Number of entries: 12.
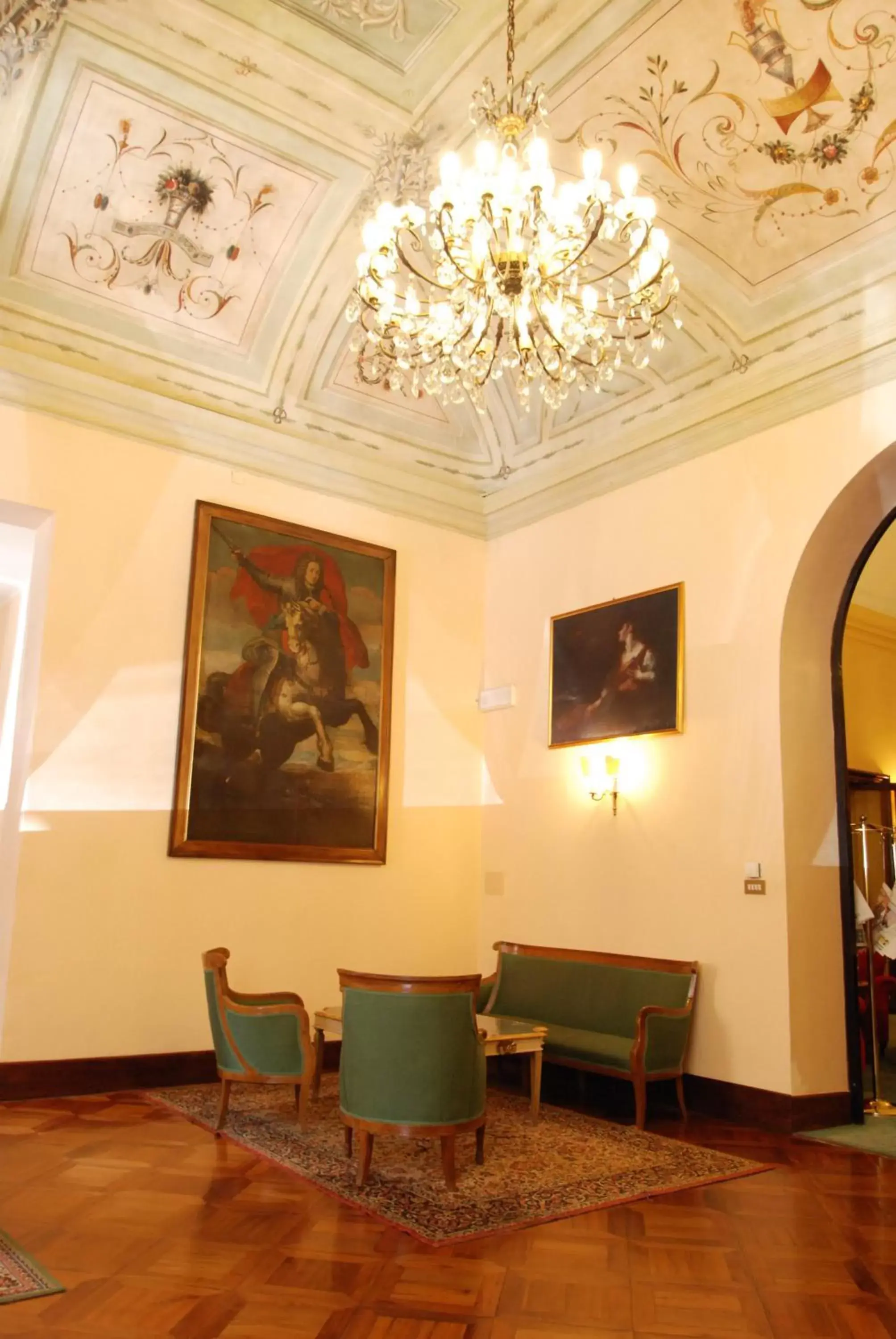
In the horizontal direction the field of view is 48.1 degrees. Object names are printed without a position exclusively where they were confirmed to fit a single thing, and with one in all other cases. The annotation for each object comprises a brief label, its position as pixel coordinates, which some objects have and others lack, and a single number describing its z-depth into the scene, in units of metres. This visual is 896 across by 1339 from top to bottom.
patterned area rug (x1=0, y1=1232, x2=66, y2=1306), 3.42
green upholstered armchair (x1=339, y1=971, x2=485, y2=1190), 4.67
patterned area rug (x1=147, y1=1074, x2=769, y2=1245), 4.40
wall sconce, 7.66
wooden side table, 5.86
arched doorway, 6.34
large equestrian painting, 7.58
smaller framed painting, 7.43
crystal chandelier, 4.61
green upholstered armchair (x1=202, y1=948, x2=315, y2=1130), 5.57
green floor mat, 5.80
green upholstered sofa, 6.29
